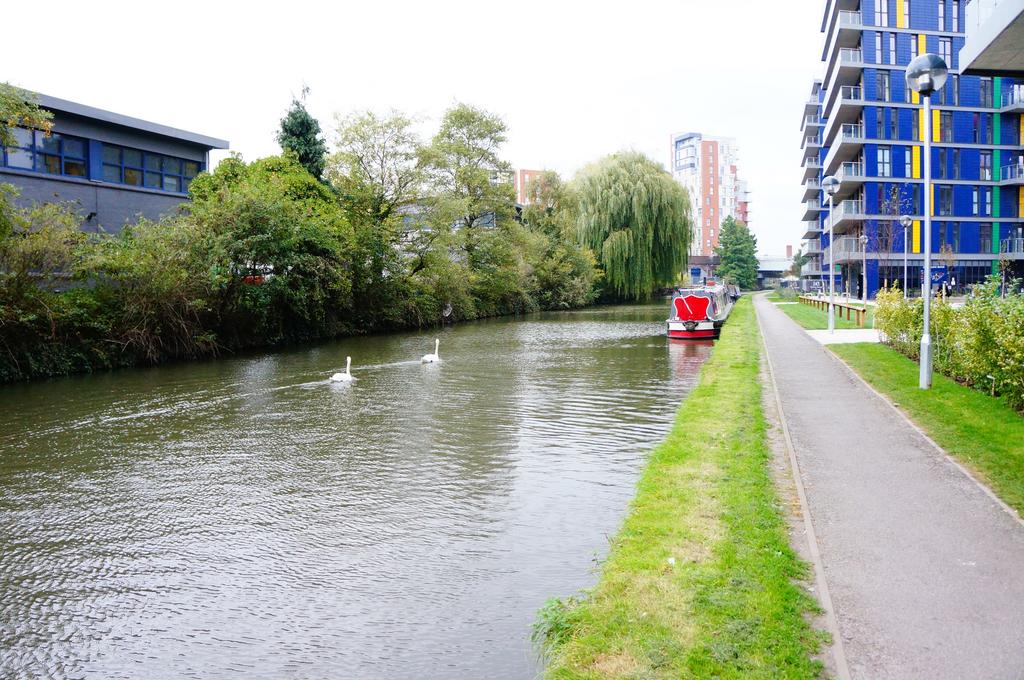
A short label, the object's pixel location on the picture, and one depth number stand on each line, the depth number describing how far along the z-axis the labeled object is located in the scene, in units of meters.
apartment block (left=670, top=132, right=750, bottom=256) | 171.12
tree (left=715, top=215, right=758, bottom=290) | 124.12
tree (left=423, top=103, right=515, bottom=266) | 47.44
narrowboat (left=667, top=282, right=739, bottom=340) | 29.52
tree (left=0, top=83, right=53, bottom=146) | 17.05
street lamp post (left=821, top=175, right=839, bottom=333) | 27.86
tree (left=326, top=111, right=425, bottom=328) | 35.94
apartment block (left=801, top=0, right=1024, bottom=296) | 57.84
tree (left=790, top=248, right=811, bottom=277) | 135.75
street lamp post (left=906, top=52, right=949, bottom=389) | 12.52
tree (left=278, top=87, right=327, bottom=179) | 38.06
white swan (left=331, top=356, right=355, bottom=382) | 18.24
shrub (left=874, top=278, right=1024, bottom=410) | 10.88
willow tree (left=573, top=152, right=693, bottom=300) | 57.69
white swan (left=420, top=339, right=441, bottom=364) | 22.30
